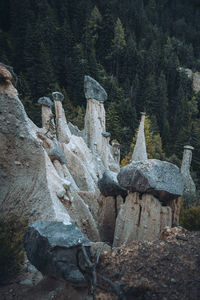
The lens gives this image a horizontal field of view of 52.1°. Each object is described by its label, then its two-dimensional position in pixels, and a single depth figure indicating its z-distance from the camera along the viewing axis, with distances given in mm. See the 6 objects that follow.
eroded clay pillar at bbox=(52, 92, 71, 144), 9982
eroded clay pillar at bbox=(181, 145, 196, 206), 10811
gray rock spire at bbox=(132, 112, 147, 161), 13031
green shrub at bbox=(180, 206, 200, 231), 5784
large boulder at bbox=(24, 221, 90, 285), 2645
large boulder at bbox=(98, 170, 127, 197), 5641
